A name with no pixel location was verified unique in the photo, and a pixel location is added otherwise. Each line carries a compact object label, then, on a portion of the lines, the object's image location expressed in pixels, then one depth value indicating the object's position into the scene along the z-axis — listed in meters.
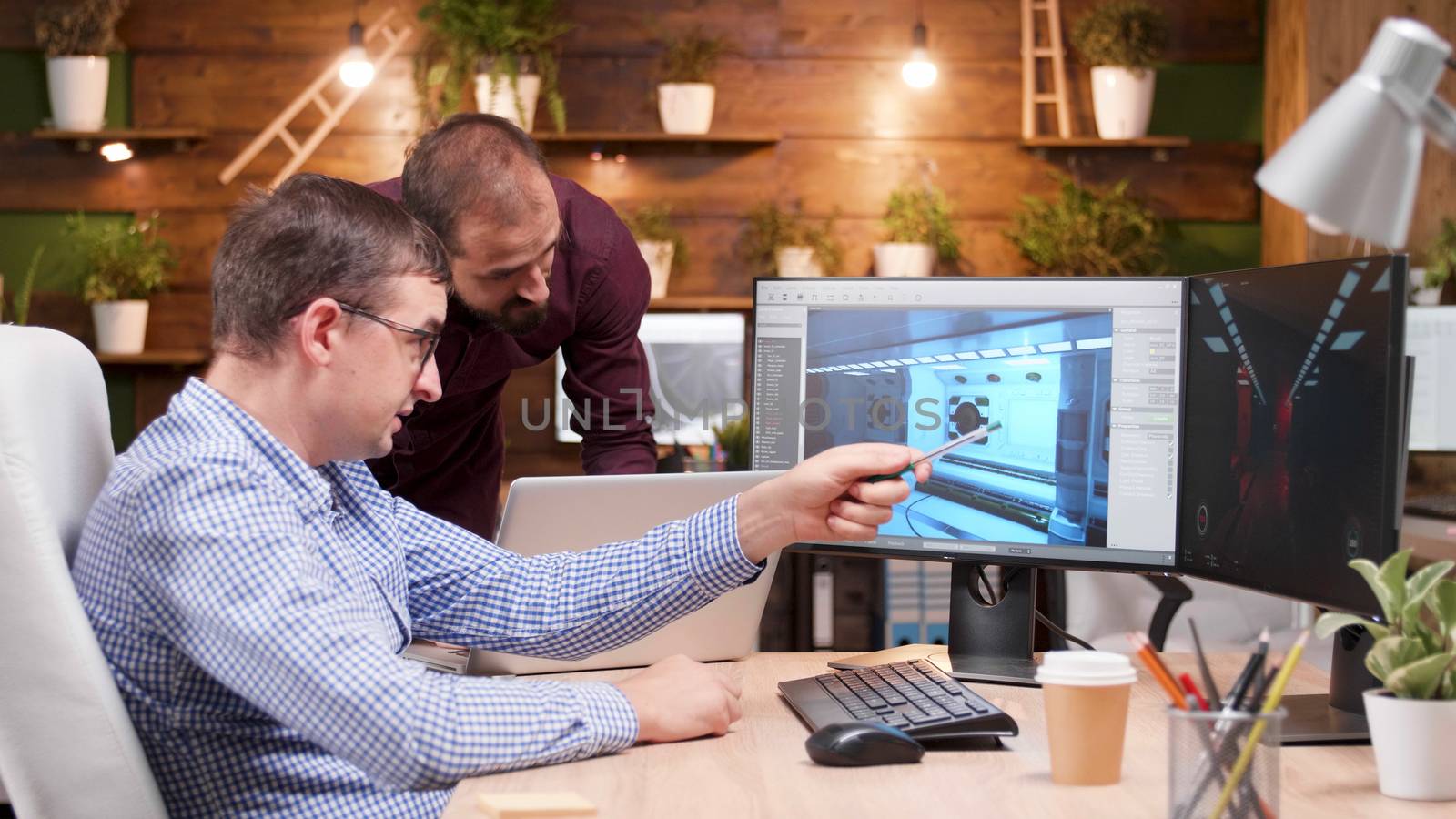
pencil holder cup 0.91
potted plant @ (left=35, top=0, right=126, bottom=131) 4.24
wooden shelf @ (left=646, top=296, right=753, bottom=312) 4.36
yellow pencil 0.90
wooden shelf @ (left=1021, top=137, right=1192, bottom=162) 4.35
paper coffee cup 1.10
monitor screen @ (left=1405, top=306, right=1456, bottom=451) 3.67
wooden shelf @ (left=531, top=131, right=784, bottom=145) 4.28
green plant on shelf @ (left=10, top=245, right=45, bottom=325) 4.35
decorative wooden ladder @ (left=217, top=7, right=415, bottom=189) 4.34
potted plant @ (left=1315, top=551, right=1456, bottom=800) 1.05
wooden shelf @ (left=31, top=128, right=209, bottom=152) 4.29
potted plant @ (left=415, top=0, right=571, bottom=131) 4.18
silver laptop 1.59
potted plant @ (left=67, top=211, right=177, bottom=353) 4.30
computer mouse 1.17
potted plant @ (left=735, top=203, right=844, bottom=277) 4.34
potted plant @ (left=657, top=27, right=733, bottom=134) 4.25
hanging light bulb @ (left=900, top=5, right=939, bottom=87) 4.23
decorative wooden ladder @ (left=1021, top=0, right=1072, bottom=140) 4.36
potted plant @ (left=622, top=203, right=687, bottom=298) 4.30
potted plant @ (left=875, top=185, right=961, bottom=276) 4.32
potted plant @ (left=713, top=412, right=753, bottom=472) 3.84
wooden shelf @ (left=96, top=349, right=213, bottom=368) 4.32
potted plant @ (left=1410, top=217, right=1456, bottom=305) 3.87
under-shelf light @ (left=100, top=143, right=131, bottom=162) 4.37
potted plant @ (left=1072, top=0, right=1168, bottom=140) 4.24
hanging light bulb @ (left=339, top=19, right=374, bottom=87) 4.19
